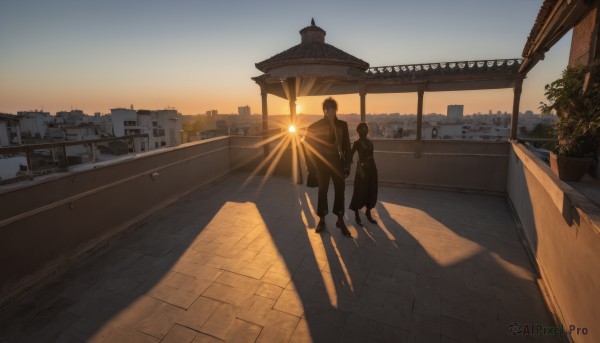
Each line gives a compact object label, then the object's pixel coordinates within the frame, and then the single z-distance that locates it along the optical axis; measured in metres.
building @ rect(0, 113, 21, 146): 21.74
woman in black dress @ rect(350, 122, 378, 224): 5.19
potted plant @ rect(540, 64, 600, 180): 3.33
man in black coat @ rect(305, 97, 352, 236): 4.93
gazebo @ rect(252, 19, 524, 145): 7.97
